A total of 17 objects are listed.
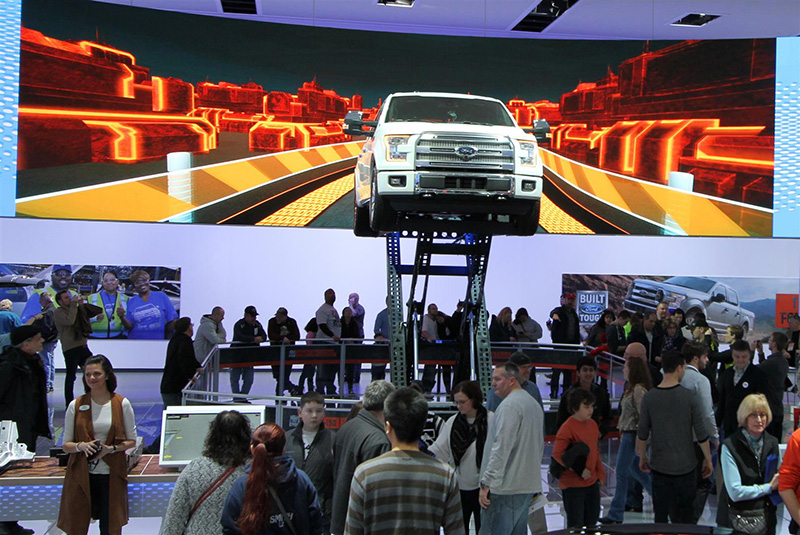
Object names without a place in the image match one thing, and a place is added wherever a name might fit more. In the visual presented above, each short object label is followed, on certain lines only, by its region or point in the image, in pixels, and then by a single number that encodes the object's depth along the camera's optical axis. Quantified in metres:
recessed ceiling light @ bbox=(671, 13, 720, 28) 17.84
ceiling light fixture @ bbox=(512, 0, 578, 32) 16.86
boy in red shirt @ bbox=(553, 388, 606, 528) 5.80
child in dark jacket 4.85
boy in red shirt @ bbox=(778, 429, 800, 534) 4.34
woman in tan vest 5.16
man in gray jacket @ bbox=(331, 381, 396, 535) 4.48
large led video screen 15.56
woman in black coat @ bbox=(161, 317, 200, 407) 9.35
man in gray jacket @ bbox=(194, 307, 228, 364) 11.12
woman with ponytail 3.40
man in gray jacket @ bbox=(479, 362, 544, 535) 5.09
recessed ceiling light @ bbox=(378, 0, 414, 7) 16.95
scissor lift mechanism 8.93
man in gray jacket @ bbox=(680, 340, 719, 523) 6.14
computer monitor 5.40
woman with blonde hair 4.78
